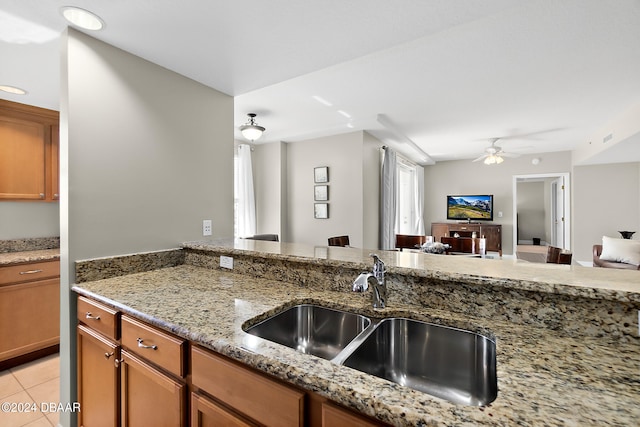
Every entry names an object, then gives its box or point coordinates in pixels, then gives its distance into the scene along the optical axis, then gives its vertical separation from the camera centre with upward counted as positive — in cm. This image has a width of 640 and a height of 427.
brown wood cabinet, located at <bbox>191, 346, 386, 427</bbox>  74 -54
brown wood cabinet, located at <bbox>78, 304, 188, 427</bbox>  109 -68
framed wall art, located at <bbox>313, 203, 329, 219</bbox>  470 +3
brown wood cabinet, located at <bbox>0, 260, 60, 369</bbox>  231 -81
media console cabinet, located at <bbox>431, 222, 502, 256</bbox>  662 -43
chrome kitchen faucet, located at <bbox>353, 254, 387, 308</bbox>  120 -30
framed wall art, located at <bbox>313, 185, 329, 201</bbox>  470 +33
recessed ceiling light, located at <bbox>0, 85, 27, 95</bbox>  231 +100
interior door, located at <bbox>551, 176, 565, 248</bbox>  668 -2
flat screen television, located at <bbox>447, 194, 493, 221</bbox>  705 +13
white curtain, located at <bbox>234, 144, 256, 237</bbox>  481 +31
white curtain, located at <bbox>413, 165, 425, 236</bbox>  703 +32
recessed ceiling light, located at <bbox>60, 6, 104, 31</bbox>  142 +98
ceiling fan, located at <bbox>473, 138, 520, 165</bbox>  516 +105
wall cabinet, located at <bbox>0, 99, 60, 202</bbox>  258 +56
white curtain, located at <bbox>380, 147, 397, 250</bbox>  489 +14
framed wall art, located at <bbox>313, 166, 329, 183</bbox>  468 +63
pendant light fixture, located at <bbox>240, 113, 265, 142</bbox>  347 +98
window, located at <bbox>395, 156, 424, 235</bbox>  674 +32
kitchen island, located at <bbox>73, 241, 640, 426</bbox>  64 -40
